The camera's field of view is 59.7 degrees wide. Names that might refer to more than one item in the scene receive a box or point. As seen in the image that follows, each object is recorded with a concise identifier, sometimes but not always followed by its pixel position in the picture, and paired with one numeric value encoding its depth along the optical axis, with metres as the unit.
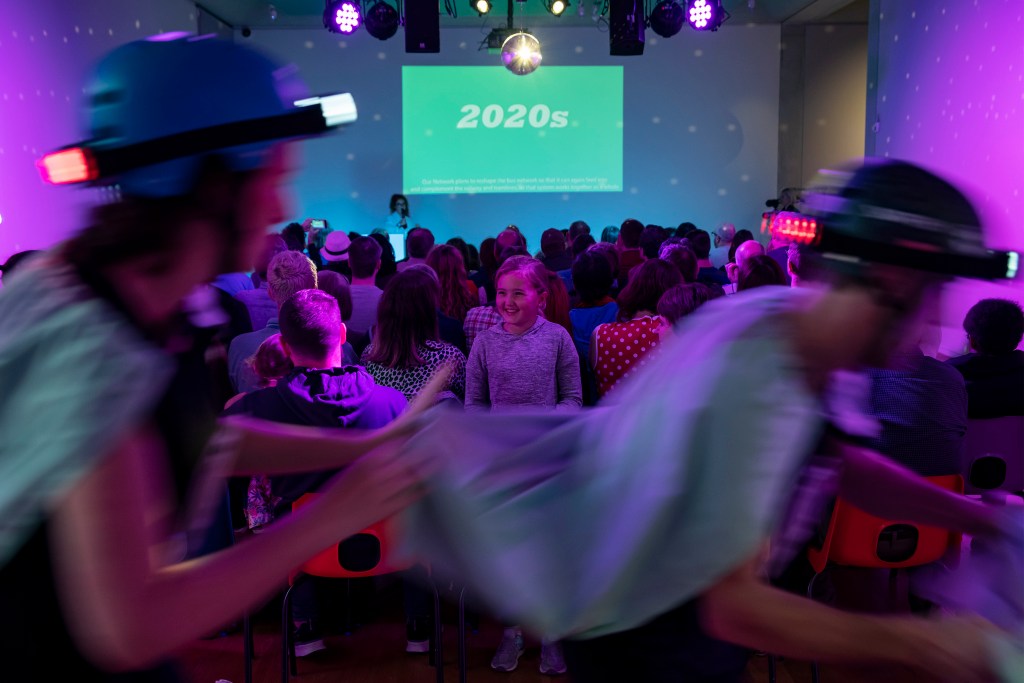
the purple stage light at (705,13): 10.07
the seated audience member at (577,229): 8.29
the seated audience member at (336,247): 7.62
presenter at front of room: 12.38
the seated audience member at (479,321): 4.11
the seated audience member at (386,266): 6.05
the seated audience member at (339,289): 4.18
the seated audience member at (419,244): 6.21
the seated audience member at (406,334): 3.45
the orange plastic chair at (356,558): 2.78
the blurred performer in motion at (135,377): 0.81
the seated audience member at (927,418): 3.10
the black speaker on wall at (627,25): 9.36
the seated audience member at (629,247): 6.39
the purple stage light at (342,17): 10.05
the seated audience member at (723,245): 7.70
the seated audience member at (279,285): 3.86
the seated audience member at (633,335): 3.66
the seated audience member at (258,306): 4.56
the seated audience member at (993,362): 3.43
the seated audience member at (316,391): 2.83
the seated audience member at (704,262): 6.01
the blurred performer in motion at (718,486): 1.00
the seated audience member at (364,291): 4.79
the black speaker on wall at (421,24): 9.24
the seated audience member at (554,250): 6.84
